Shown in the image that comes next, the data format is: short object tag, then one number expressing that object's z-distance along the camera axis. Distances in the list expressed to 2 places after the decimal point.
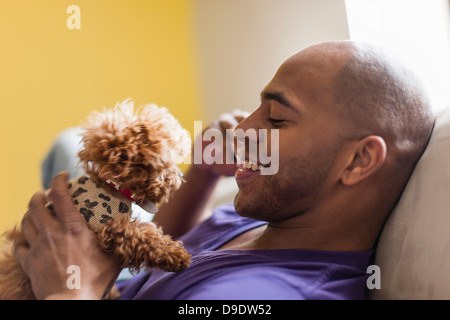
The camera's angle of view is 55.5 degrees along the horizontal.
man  0.94
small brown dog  0.96
